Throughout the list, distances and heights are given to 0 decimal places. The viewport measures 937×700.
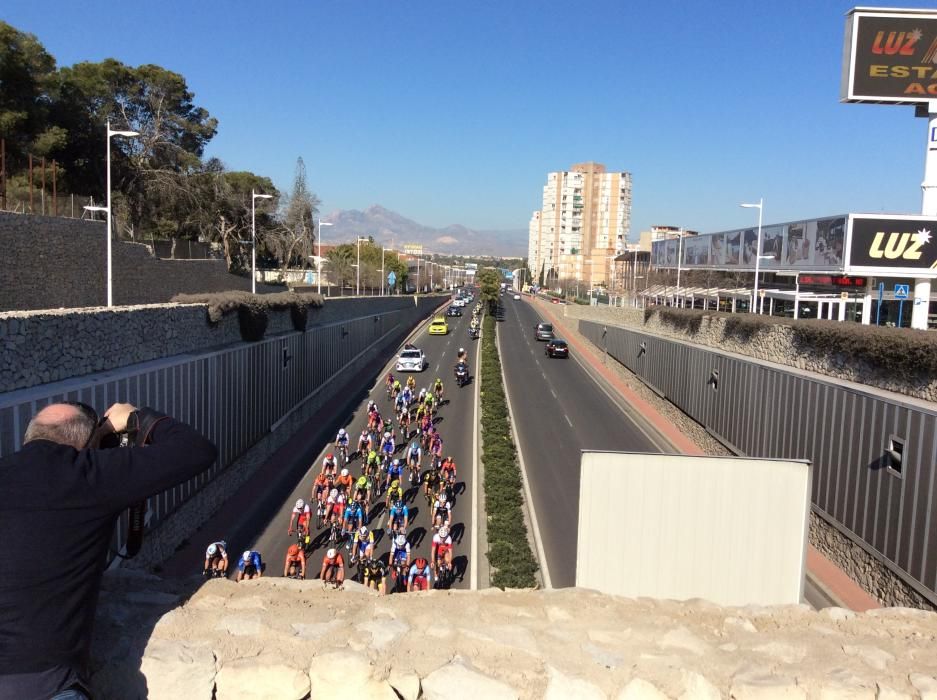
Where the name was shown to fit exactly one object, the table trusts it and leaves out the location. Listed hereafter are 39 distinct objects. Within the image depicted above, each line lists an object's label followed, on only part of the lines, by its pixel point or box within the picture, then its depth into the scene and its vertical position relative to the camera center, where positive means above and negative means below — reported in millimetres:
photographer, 2617 -937
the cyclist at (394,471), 19172 -4875
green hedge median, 14711 -5379
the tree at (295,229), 61062 +3985
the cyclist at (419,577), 12867 -5046
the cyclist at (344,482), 19078 -5168
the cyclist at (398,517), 15703 -4951
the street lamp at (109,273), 16525 -116
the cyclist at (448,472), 20172 -5114
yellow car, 63062 -3903
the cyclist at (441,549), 14742 -5210
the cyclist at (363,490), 17984 -5081
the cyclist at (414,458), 21250 -4983
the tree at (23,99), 27500 +6246
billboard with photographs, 26167 +2016
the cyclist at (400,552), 14039 -5046
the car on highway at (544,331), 60812 -3814
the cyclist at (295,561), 13969 -5255
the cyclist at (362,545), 14516 -5123
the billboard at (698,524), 8148 -2530
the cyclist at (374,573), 13359 -5188
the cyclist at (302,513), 16266 -5089
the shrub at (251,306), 18969 -980
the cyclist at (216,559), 13008 -4941
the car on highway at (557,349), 50062 -4222
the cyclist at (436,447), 22750 -5049
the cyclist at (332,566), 13820 -5325
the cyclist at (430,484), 19938 -5369
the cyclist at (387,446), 22250 -4887
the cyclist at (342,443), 23094 -5039
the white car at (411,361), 41469 -4451
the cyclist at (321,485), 18797 -5197
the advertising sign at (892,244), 22844 +1632
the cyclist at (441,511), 16547 -5067
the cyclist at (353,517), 16406 -5180
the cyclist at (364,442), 23264 -5074
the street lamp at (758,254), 29717 +1517
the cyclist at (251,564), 12172 -4685
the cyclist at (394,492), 17430 -4943
